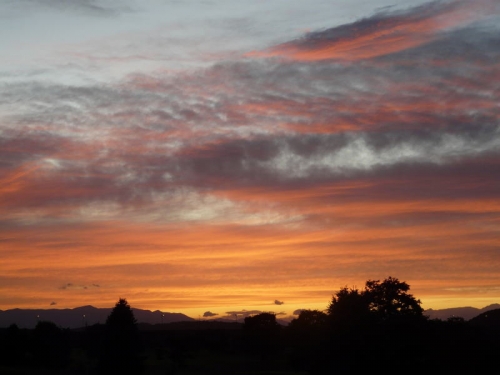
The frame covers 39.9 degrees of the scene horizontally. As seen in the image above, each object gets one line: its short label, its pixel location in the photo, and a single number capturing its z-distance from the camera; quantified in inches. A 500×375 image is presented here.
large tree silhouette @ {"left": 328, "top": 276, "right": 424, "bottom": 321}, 4865.4
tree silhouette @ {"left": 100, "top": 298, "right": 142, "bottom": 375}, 3666.3
